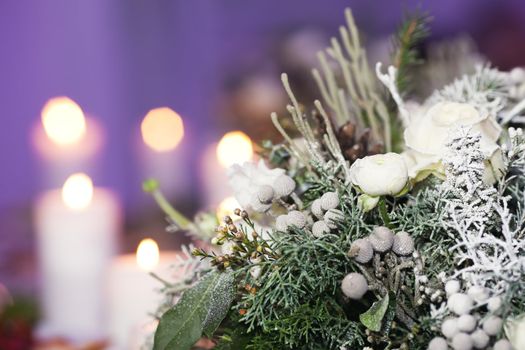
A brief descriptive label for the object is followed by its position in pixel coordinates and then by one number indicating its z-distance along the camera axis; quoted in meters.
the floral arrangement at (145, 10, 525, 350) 0.66
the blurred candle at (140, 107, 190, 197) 1.95
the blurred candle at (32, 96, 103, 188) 1.57
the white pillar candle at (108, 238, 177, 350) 1.02
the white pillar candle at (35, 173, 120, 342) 1.23
